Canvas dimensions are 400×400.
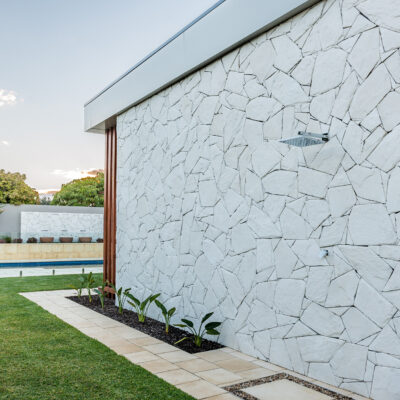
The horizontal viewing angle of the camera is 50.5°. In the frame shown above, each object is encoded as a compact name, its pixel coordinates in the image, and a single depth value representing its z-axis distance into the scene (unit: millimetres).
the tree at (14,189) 34978
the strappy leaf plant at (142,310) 6685
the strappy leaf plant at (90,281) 8625
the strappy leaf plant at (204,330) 5328
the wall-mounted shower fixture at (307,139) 3986
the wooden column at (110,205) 9195
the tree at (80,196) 45625
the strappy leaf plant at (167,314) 6016
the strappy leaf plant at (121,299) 7547
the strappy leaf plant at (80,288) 8758
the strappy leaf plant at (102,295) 8016
